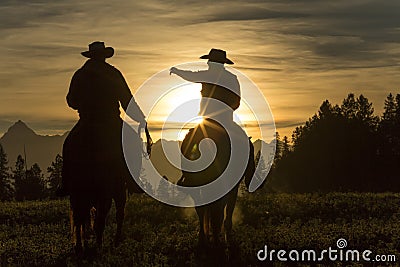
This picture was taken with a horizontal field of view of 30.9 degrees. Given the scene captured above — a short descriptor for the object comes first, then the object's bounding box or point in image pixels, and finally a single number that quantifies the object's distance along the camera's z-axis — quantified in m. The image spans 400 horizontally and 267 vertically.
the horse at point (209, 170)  13.75
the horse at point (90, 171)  12.74
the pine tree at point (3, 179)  89.62
